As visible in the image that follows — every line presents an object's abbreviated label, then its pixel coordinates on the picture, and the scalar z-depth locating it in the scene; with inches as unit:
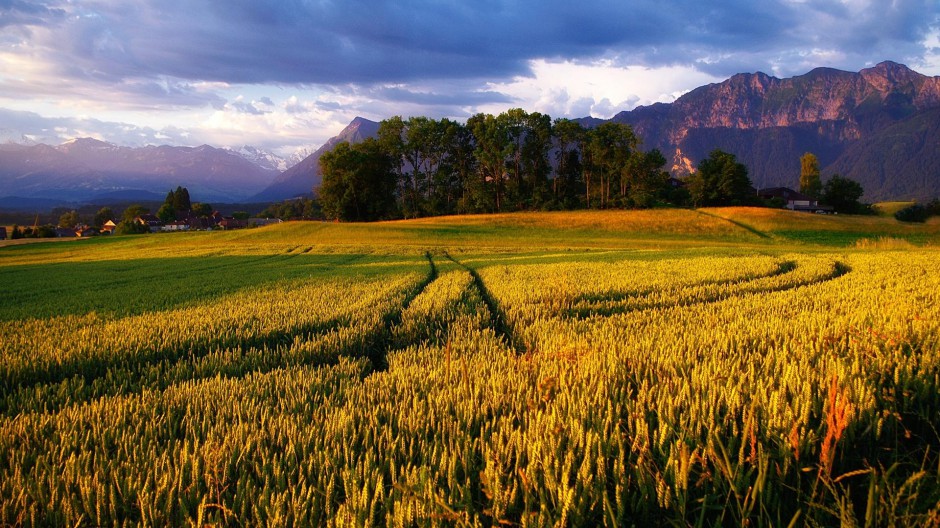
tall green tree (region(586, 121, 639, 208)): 3294.8
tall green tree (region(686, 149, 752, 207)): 3435.0
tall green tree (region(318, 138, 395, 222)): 3107.8
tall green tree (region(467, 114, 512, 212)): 3255.4
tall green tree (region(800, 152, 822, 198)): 4319.9
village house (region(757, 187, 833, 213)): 4138.5
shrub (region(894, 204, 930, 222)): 3534.2
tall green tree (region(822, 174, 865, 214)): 3917.3
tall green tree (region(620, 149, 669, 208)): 3078.2
